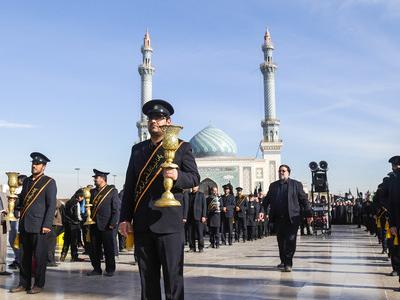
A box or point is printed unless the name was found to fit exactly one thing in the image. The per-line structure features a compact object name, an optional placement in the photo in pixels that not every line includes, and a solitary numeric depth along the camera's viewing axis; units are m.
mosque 59.28
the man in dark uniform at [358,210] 25.03
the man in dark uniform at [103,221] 7.71
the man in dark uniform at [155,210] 3.64
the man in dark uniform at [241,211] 16.19
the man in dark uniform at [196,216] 12.23
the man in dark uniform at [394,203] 5.99
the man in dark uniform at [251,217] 16.96
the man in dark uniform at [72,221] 10.40
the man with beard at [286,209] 7.90
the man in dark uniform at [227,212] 14.89
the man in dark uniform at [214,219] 13.57
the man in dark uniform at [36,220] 6.29
